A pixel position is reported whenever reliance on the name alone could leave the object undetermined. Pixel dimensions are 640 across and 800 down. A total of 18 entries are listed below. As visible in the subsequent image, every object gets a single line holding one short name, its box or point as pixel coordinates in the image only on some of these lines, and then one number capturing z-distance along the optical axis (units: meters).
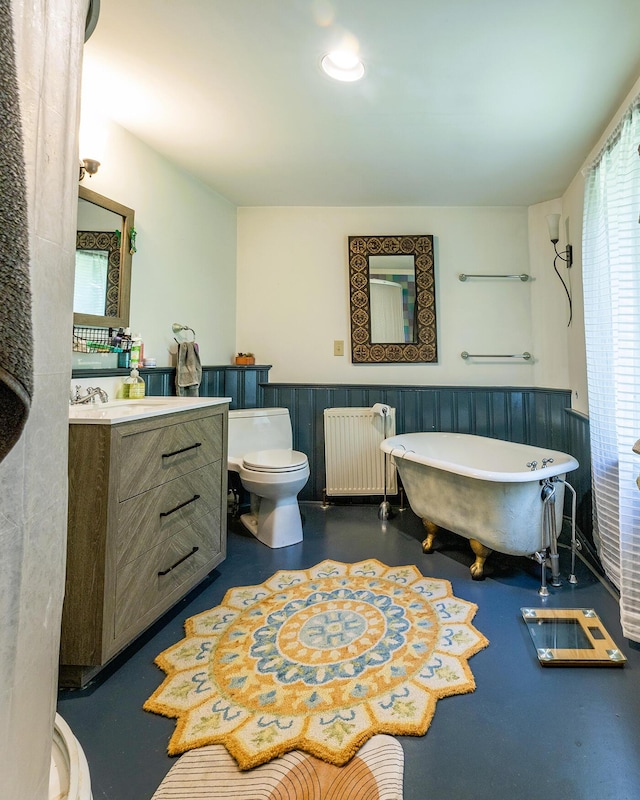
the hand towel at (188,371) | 2.39
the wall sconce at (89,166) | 1.79
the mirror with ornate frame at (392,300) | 3.02
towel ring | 2.46
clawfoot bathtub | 1.81
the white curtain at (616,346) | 1.47
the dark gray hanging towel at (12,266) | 0.35
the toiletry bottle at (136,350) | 2.05
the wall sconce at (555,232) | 2.62
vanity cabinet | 1.23
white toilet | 2.21
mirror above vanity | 1.81
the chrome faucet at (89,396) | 1.71
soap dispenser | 2.03
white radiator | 2.90
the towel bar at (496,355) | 2.96
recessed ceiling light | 1.54
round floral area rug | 1.09
